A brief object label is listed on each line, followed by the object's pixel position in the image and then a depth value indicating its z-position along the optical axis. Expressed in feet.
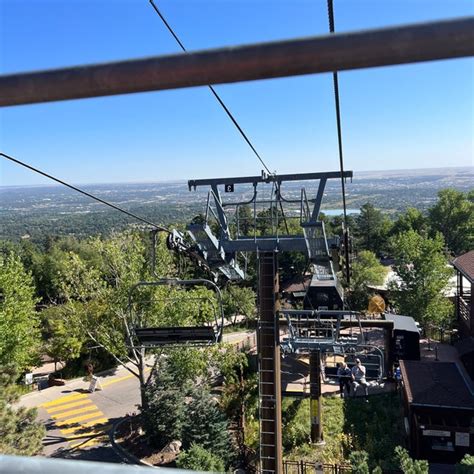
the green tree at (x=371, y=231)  147.33
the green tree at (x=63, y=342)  53.04
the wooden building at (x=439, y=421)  37.76
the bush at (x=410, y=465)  29.09
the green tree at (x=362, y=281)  93.20
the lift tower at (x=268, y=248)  26.89
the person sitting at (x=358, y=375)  43.16
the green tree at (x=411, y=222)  138.51
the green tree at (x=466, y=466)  28.60
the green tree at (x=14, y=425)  30.96
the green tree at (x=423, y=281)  69.51
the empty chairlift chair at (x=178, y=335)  21.31
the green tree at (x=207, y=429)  35.96
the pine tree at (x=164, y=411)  39.70
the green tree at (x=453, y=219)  134.92
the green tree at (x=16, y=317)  50.39
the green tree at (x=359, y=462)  28.82
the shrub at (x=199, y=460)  31.48
